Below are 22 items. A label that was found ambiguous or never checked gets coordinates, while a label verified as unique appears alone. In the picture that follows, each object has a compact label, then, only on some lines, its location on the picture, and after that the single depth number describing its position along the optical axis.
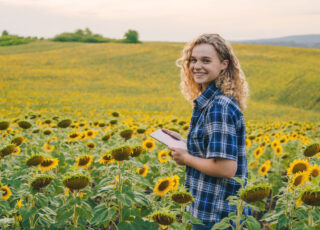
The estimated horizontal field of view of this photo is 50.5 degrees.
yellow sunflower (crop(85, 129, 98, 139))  4.88
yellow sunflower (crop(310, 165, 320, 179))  2.35
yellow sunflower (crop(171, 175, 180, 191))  2.48
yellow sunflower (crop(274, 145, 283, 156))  5.02
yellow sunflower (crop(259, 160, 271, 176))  4.20
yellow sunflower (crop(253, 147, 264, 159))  5.02
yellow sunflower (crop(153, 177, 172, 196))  2.47
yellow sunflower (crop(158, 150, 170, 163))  3.95
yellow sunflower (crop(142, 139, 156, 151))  4.37
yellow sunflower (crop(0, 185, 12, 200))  2.74
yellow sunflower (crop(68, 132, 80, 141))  4.61
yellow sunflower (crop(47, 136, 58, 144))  4.70
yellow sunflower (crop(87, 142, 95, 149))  4.48
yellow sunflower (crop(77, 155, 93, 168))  2.83
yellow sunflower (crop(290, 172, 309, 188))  2.22
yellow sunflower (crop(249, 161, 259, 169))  4.73
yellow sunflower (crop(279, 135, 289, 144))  5.80
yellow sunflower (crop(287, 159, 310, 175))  2.49
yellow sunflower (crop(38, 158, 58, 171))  2.68
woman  2.05
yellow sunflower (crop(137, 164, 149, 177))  3.54
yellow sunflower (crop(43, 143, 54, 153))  4.46
